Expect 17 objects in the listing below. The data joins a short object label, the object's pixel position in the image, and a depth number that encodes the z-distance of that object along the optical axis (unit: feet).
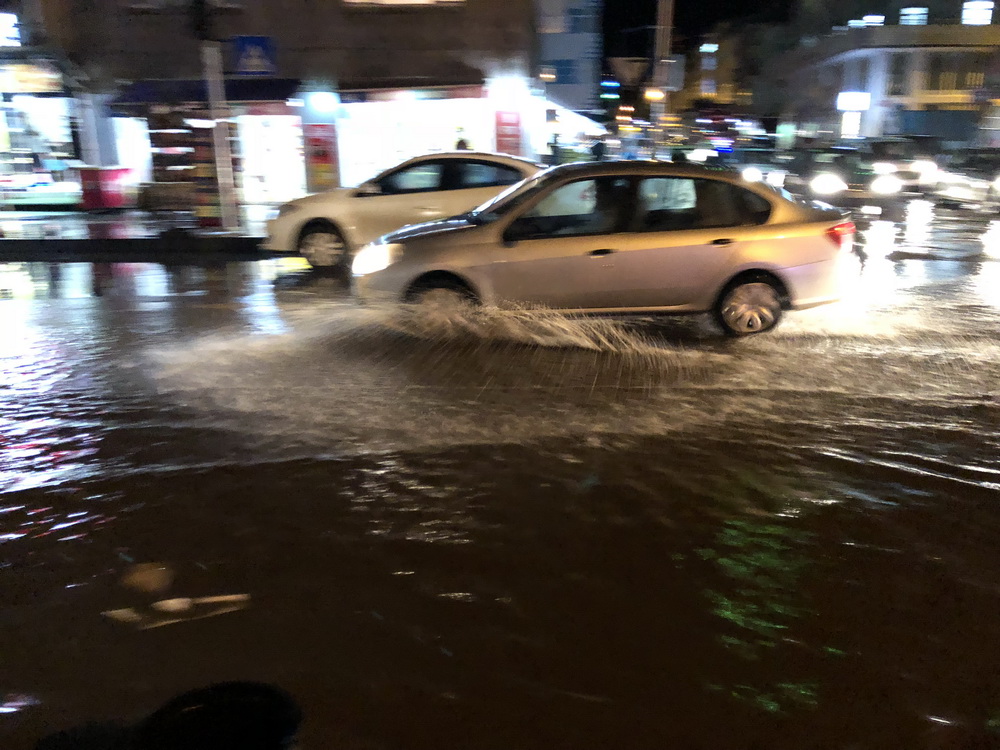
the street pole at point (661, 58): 57.75
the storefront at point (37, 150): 65.77
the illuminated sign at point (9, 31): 62.75
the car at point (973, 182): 69.46
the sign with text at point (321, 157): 64.90
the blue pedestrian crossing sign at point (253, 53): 47.47
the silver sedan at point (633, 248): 24.32
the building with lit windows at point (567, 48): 68.49
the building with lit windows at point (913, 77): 160.97
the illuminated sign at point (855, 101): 169.27
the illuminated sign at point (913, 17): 175.01
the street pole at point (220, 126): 47.60
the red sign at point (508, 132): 63.52
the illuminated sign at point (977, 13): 166.50
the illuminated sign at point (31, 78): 64.11
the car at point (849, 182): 74.38
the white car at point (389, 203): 37.86
